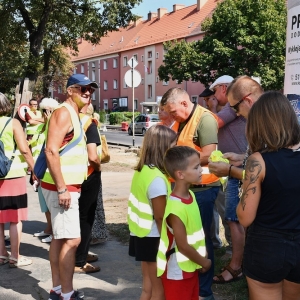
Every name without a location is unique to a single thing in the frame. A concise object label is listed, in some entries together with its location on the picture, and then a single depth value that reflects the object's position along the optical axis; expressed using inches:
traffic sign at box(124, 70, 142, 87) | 679.7
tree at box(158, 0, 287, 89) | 1588.3
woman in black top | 103.0
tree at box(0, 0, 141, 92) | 725.9
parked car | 1398.4
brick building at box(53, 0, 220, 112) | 2282.2
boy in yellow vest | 121.8
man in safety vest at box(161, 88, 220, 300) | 157.4
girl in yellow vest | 135.4
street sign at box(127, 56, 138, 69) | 698.2
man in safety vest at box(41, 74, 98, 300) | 154.3
